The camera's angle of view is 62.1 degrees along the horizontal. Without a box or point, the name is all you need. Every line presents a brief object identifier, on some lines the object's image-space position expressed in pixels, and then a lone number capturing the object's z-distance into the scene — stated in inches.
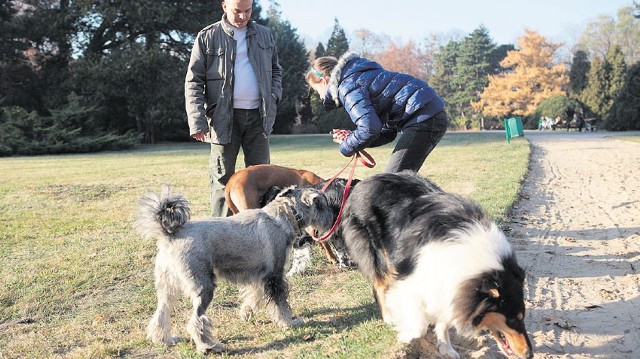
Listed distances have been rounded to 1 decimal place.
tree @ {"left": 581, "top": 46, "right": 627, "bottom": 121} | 1534.2
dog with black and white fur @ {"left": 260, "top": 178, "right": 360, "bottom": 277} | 207.6
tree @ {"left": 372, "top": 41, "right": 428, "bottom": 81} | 2522.1
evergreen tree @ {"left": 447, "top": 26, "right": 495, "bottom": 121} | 2357.3
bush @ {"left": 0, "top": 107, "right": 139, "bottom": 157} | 957.8
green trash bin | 961.6
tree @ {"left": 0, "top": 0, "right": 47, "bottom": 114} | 1115.3
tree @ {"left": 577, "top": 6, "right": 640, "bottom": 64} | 2421.3
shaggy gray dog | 149.7
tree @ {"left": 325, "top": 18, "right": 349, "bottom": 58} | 2080.5
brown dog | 233.5
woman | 177.6
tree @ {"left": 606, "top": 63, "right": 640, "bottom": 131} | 1291.8
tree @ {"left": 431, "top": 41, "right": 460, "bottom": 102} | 2488.9
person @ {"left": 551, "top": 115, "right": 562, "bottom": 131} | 1637.8
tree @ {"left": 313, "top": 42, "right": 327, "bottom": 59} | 1947.1
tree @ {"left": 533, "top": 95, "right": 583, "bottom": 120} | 1646.3
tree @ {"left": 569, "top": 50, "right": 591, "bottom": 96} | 1681.8
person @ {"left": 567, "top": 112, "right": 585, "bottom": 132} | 1412.4
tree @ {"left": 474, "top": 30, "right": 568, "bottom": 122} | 1984.5
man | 221.5
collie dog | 118.8
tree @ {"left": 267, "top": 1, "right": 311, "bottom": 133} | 1594.5
